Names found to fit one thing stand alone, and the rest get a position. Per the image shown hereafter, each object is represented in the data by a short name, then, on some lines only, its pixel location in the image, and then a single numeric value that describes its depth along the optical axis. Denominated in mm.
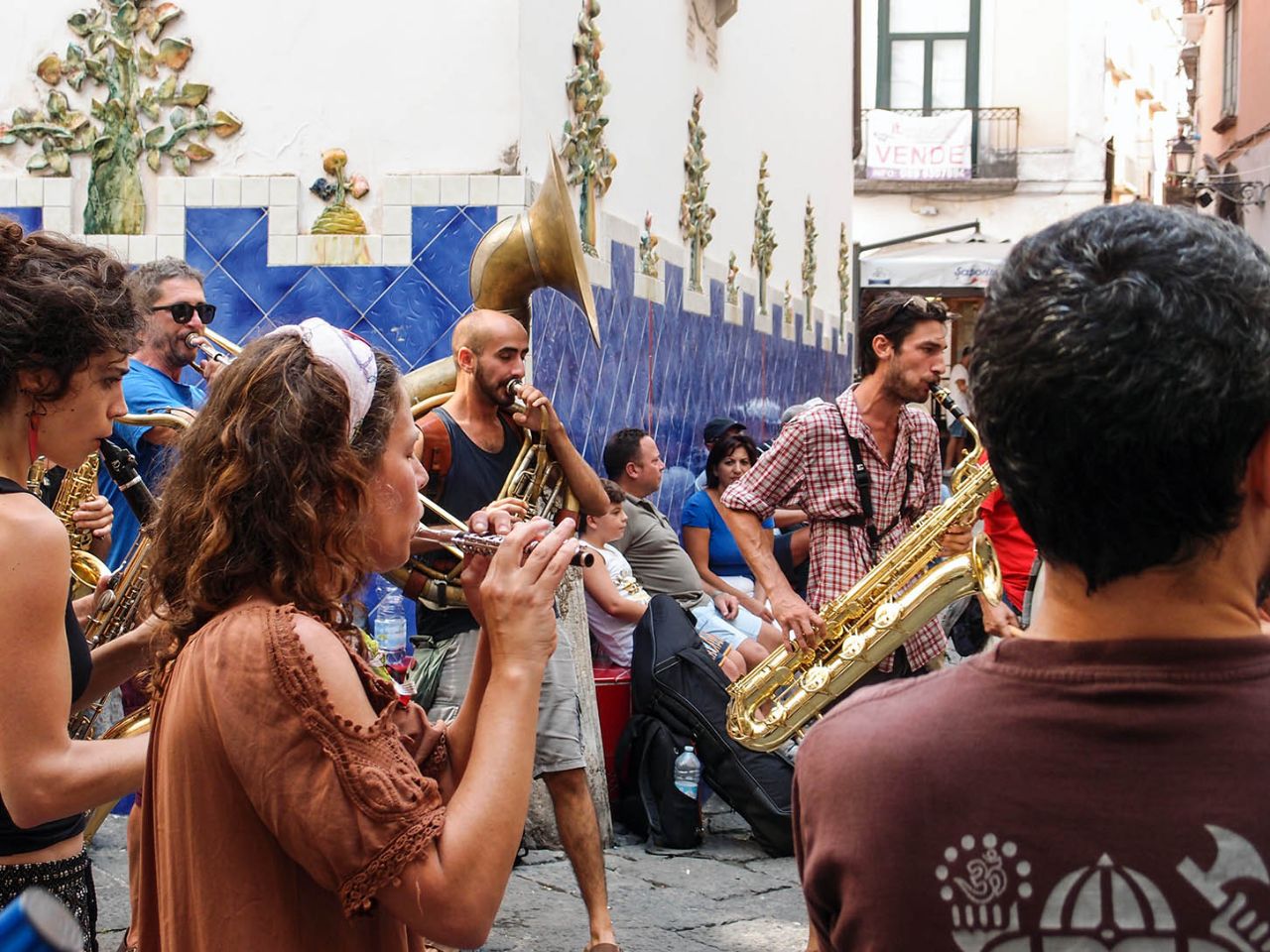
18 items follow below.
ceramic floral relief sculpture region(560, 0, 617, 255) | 6730
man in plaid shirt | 4855
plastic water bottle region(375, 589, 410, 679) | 5867
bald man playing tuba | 4520
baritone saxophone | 4887
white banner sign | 24328
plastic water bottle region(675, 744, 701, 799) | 5871
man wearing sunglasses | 4527
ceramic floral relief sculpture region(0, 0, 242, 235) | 6234
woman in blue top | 8250
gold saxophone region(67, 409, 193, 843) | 3582
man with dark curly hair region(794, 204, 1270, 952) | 1202
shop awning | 17531
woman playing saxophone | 2117
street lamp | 19828
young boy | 6434
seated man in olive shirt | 7066
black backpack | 5867
